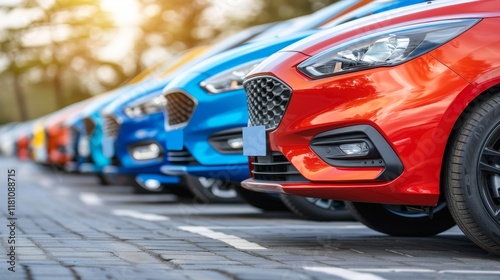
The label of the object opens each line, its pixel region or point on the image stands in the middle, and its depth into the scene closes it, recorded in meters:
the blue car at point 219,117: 11.62
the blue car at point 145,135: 14.61
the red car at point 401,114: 7.72
